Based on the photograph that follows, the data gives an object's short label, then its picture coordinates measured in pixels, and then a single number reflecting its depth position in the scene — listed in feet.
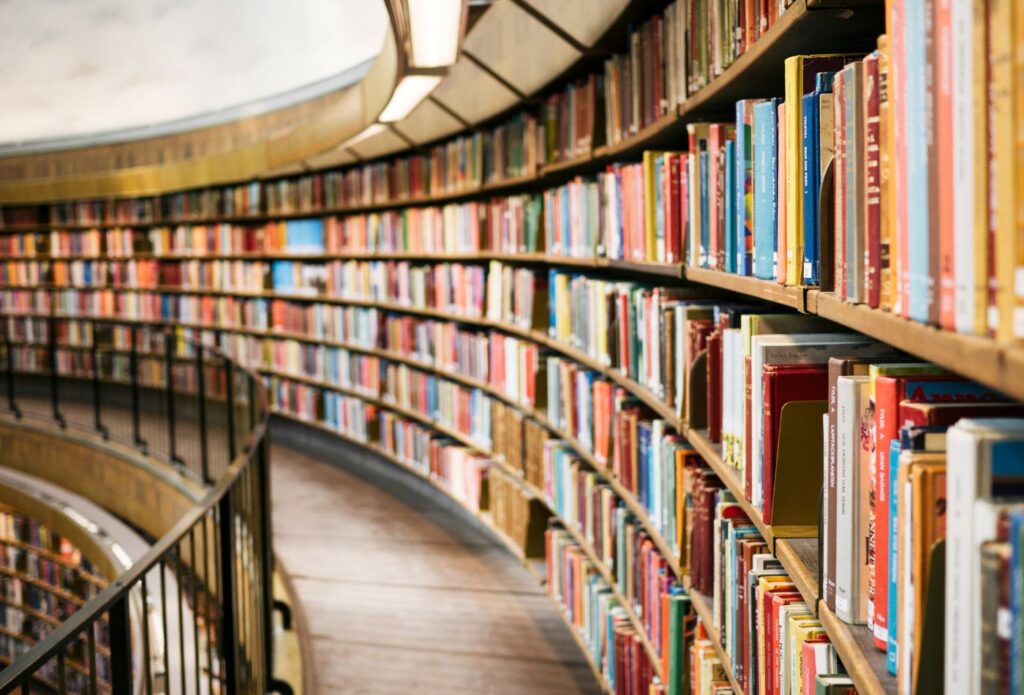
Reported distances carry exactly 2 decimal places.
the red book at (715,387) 6.76
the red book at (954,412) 3.39
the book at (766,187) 5.34
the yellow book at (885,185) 3.50
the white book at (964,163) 2.80
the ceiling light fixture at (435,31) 8.81
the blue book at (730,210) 6.39
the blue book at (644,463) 8.87
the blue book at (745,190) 5.93
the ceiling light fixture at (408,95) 12.01
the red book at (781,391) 5.11
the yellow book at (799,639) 4.75
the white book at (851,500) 4.04
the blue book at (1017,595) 2.55
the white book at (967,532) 2.82
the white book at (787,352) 5.23
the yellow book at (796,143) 4.63
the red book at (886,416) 3.66
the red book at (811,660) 4.58
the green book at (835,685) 4.15
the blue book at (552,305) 12.87
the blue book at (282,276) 25.93
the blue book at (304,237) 24.48
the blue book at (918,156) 3.10
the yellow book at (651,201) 8.50
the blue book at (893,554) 3.60
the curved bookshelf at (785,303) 2.90
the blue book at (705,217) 6.99
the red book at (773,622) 5.25
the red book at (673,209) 7.82
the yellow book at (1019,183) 2.54
